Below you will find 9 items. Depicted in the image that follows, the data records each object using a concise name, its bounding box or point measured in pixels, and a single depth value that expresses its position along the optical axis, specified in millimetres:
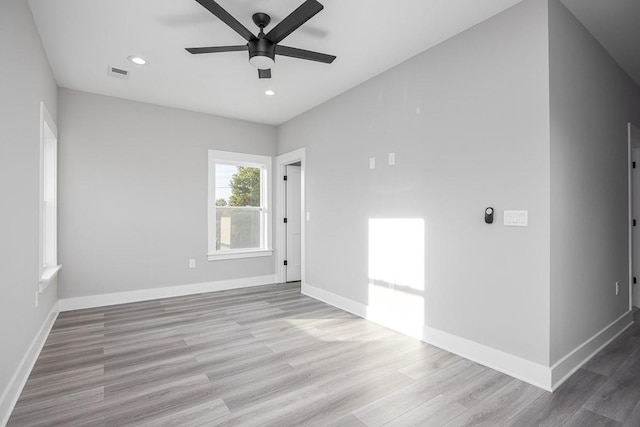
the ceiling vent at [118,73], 3551
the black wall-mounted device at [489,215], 2580
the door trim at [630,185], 3396
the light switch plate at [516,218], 2404
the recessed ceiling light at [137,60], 3287
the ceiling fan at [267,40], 2156
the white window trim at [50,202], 3724
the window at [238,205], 5152
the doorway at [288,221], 5680
